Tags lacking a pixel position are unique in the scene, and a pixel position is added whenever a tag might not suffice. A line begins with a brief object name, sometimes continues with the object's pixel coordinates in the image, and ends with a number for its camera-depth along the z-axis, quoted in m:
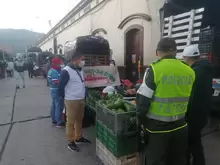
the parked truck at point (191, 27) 4.51
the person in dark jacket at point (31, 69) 20.56
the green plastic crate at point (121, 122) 3.00
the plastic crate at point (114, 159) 3.08
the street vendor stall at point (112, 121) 3.04
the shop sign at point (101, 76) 5.43
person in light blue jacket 5.30
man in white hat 2.91
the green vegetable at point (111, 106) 3.34
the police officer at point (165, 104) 2.29
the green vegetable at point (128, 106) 3.22
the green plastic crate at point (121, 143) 3.04
